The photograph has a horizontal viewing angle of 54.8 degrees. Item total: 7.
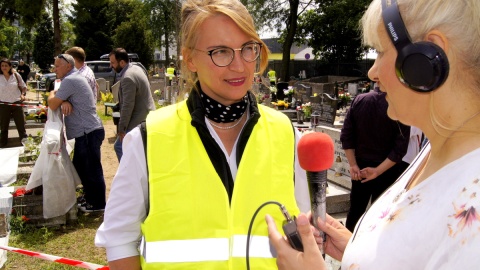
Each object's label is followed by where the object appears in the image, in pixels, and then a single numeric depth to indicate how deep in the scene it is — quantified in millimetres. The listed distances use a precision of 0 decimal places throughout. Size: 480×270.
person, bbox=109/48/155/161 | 6531
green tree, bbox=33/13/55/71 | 53875
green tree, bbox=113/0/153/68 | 45219
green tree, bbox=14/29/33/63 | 70988
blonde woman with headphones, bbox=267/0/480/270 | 1054
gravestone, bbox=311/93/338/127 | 8789
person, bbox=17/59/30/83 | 20234
